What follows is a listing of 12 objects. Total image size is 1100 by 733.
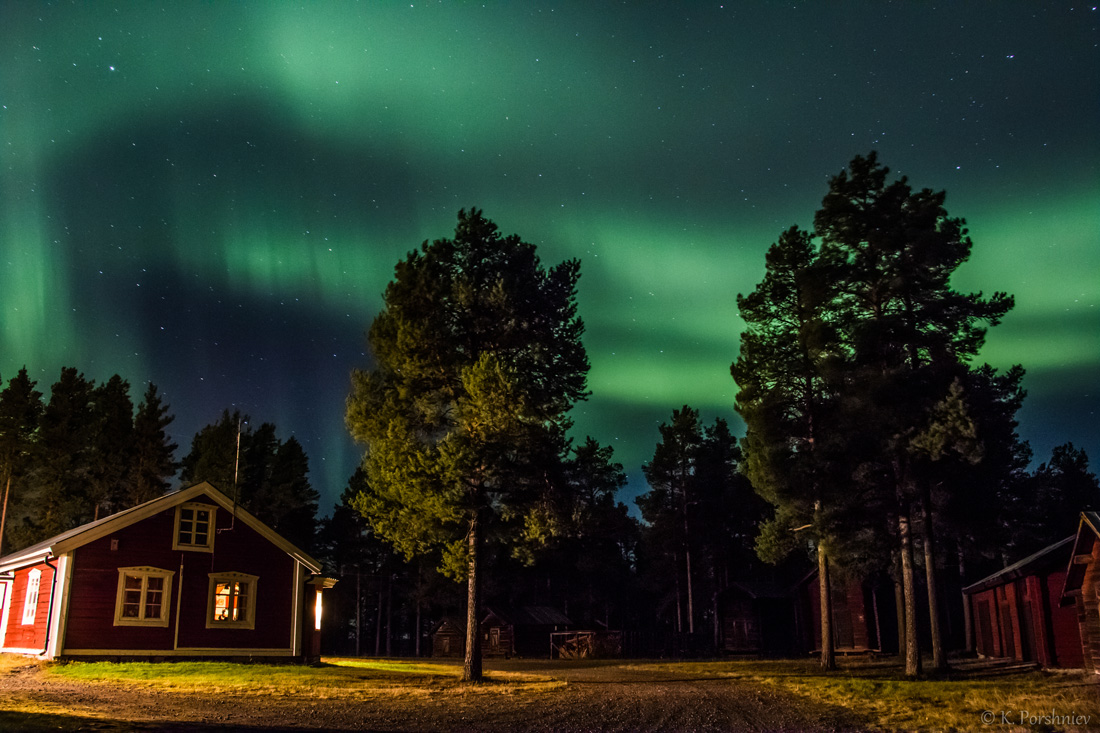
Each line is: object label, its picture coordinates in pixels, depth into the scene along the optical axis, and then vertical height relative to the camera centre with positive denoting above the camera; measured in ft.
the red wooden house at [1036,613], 84.38 -5.67
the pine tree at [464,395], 75.00 +16.24
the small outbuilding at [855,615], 149.79 -9.70
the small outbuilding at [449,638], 195.72 -18.47
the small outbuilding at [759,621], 175.01 -12.75
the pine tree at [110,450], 184.55 +25.25
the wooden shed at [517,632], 179.22 -15.63
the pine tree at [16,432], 166.50 +26.72
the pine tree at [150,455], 186.39 +24.29
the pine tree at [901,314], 81.00 +26.18
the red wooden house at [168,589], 87.25 -3.29
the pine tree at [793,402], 87.45 +19.97
